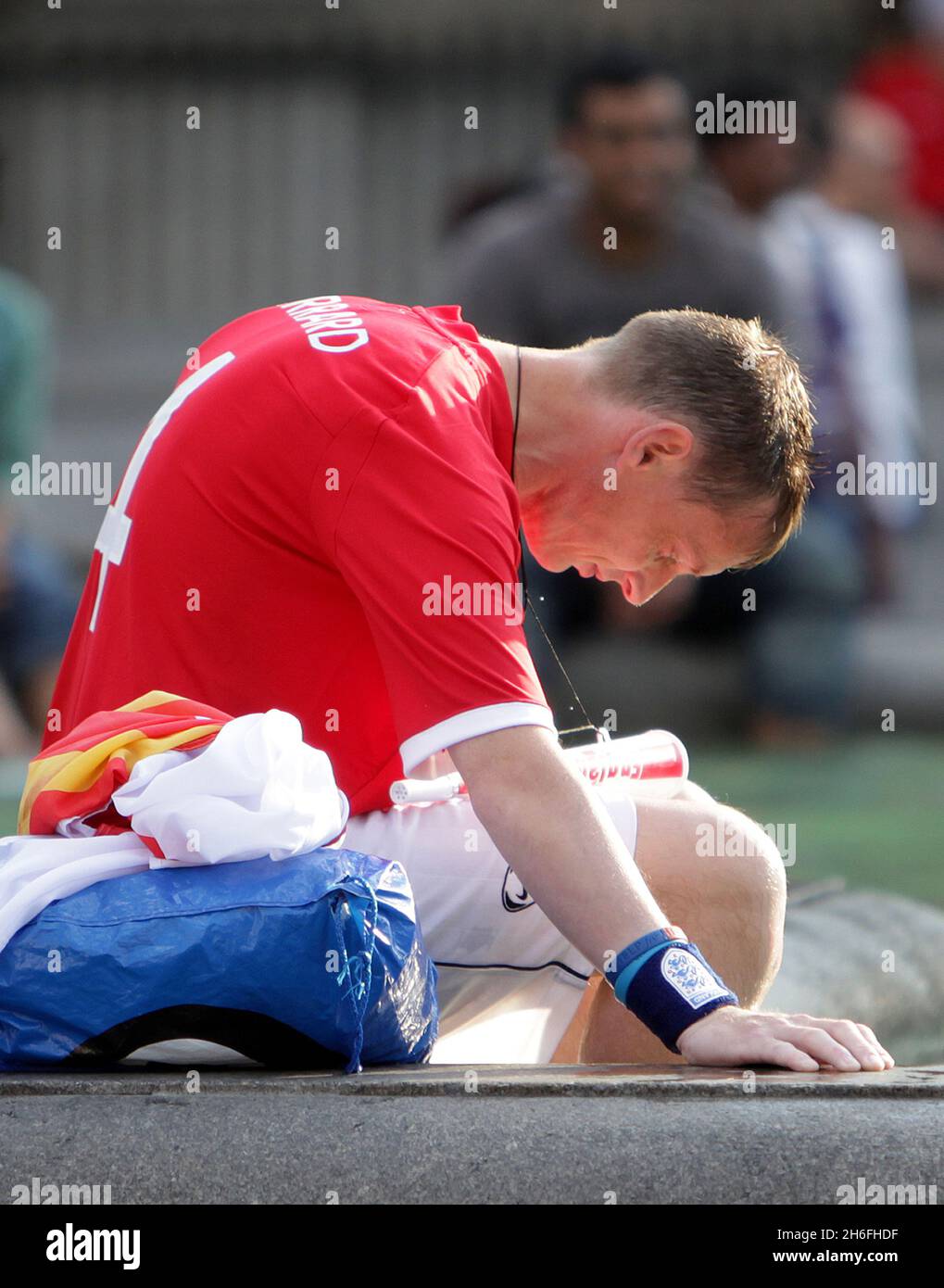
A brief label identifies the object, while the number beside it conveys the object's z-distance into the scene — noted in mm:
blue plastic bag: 4242
